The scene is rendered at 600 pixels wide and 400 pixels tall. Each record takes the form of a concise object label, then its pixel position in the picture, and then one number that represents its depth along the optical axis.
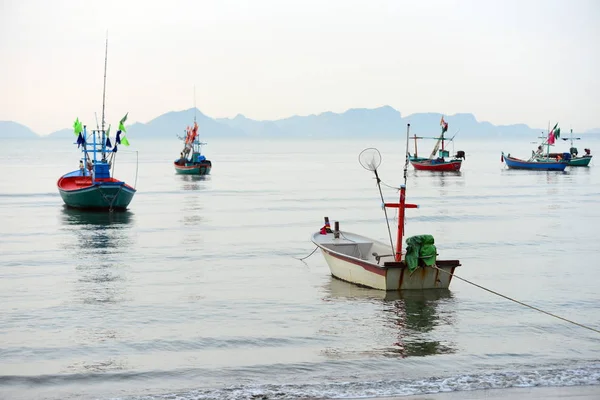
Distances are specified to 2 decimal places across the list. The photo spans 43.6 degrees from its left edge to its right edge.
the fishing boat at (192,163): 87.25
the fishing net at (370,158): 20.55
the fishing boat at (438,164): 97.50
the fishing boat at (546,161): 97.50
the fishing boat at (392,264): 20.41
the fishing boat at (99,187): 44.66
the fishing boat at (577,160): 108.56
